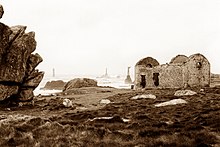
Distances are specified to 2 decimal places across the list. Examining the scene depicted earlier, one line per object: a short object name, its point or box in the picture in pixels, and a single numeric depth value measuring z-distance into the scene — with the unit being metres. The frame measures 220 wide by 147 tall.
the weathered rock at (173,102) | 25.84
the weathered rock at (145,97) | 33.60
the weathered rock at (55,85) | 107.49
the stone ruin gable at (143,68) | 53.94
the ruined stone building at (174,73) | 46.47
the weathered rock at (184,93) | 33.42
